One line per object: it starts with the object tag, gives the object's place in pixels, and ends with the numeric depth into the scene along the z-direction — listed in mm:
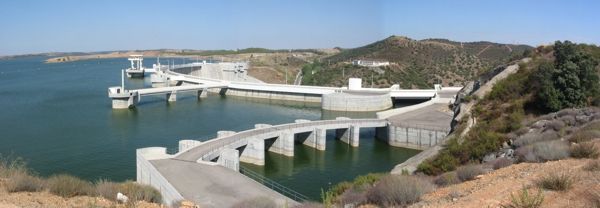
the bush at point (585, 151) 12086
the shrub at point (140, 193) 13148
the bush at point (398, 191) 10633
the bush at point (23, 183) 12328
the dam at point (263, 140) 20688
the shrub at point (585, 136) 14323
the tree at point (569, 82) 23922
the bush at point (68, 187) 12695
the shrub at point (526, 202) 7978
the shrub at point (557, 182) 9219
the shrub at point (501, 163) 13585
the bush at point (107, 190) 12969
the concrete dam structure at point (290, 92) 58938
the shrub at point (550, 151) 12555
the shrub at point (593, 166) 10378
